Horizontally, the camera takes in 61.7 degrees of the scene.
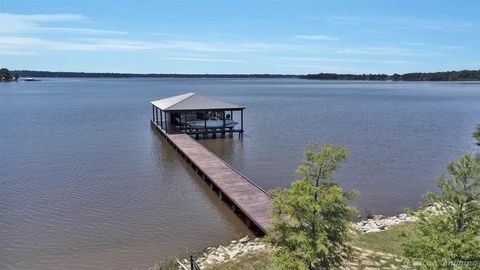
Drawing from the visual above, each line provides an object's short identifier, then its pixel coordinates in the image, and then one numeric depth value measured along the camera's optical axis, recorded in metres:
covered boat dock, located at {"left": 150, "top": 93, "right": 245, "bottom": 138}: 32.94
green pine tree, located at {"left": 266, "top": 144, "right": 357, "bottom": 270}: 7.76
